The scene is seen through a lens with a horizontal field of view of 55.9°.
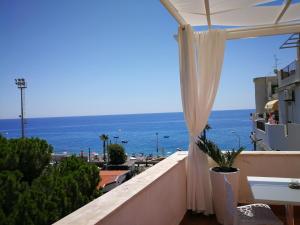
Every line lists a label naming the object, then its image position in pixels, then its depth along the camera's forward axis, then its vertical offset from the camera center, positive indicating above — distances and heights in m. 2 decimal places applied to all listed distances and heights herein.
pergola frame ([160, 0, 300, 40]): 3.46 +1.13
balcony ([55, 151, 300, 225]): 1.73 -0.67
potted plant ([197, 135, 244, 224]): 3.28 -0.68
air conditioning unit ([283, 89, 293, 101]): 13.48 +0.89
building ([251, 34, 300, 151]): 11.99 -0.21
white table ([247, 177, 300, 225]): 2.21 -0.68
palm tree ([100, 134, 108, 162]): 30.03 -2.15
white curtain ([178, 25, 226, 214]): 3.64 +0.35
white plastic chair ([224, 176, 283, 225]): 2.38 -0.89
